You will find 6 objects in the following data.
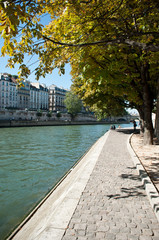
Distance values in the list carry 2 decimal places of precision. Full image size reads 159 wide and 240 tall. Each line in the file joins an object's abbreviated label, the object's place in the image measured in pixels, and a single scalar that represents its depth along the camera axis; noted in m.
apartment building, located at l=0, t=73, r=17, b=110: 78.69
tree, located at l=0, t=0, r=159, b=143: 5.09
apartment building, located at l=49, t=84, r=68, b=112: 110.88
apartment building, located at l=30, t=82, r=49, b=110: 96.07
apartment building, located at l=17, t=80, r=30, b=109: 87.47
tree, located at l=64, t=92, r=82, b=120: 88.88
